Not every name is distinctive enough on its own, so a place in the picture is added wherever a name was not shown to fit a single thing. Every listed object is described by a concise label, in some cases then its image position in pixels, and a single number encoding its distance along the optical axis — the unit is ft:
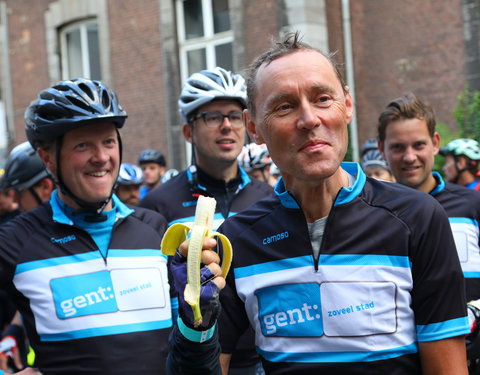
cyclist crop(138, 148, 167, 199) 32.48
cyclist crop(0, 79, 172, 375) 8.67
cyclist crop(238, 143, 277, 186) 21.99
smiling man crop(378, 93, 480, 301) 11.53
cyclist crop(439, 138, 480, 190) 23.97
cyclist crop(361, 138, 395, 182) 22.93
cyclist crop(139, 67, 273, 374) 12.80
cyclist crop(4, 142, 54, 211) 13.46
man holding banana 6.32
